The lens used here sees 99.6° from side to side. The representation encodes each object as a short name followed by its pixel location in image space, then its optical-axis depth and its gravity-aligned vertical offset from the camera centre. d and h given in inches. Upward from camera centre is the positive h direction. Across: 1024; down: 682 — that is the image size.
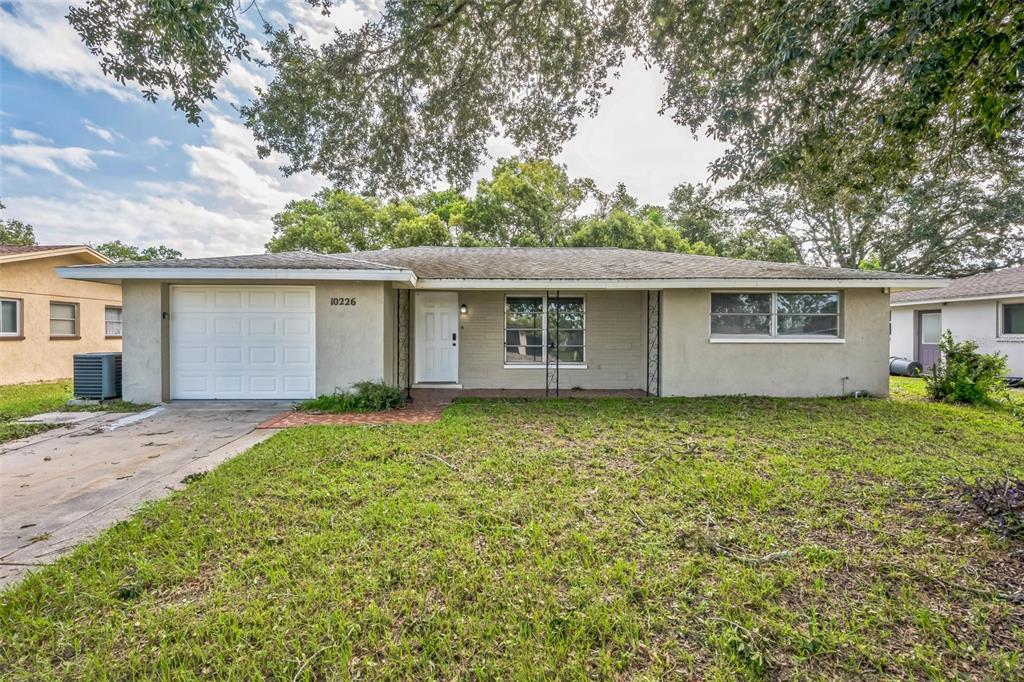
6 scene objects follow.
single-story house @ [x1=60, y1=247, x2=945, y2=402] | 309.7 +12.5
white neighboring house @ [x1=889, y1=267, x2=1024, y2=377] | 451.2 +28.3
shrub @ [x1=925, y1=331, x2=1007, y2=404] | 315.6 -25.5
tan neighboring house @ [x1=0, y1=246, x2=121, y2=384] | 402.3 +28.3
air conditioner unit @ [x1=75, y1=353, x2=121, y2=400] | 311.3 -25.4
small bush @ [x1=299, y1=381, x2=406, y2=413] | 290.5 -40.7
